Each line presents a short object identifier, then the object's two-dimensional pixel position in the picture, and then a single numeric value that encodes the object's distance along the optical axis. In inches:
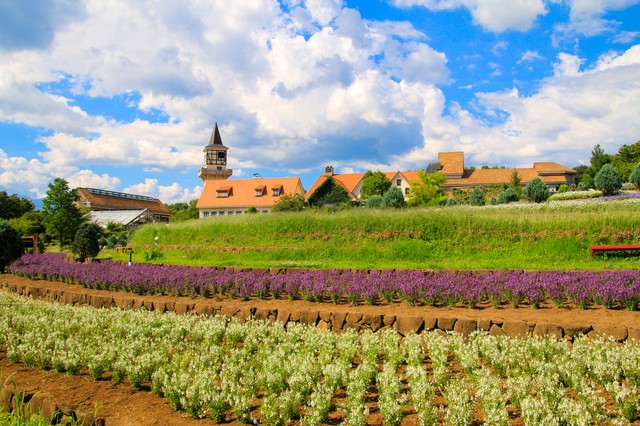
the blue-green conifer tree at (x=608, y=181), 1243.8
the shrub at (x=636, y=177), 1310.3
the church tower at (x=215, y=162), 3393.2
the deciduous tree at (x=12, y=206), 2630.4
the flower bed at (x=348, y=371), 185.0
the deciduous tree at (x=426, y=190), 1717.5
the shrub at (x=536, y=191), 1241.4
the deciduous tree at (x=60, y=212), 1673.2
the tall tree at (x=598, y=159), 2722.9
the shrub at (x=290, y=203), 1755.7
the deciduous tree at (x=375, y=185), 2161.7
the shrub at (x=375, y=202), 1252.8
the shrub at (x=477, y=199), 1332.4
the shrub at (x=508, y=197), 1363.2
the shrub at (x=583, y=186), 1777.8
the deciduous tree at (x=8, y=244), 757.9
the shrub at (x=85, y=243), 800.3
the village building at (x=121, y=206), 2541.8
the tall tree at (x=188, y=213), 2775.1
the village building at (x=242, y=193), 2593.5
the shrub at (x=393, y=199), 1152.2
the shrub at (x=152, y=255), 868.2
